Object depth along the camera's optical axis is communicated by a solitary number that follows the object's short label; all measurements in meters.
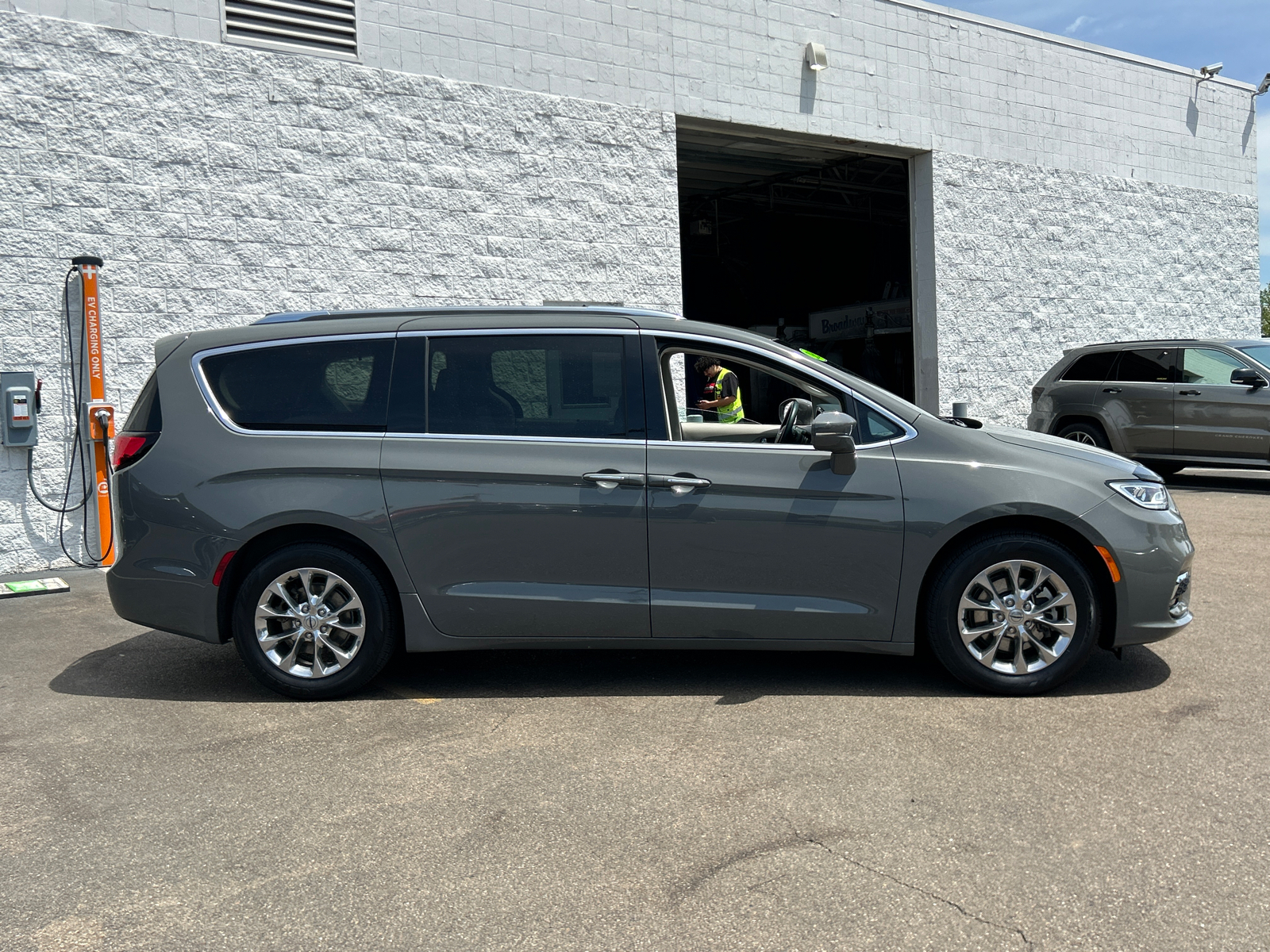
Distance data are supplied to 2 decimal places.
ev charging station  8.62
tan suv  12.03
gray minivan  4.96
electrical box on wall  8.58
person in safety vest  7.78
